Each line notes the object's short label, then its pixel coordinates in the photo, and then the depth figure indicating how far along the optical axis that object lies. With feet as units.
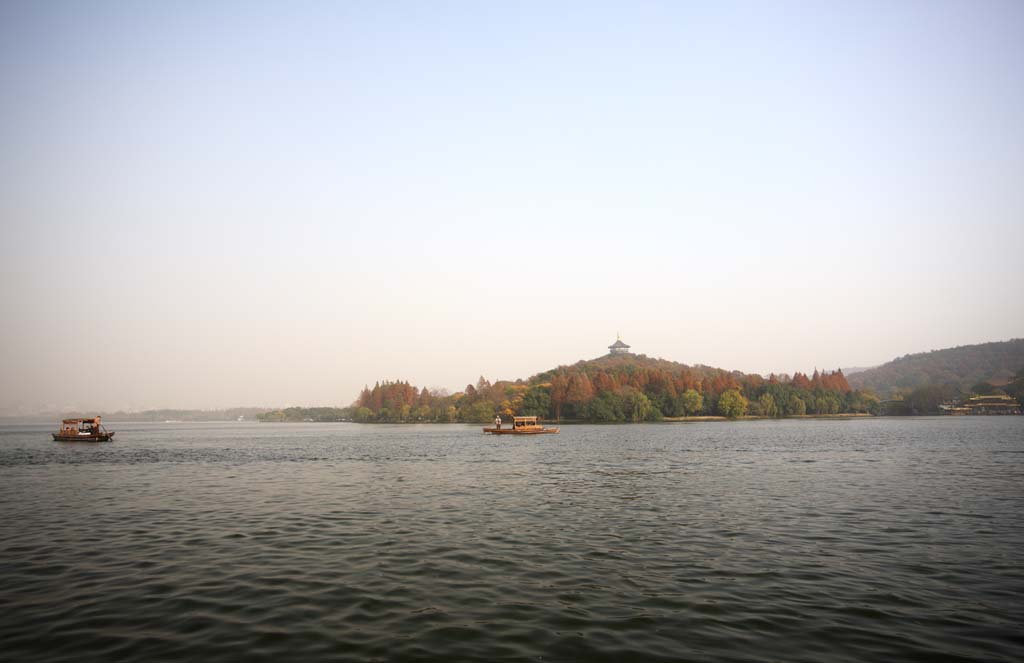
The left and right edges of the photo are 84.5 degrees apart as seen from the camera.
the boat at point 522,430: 408.26
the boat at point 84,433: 354.13
